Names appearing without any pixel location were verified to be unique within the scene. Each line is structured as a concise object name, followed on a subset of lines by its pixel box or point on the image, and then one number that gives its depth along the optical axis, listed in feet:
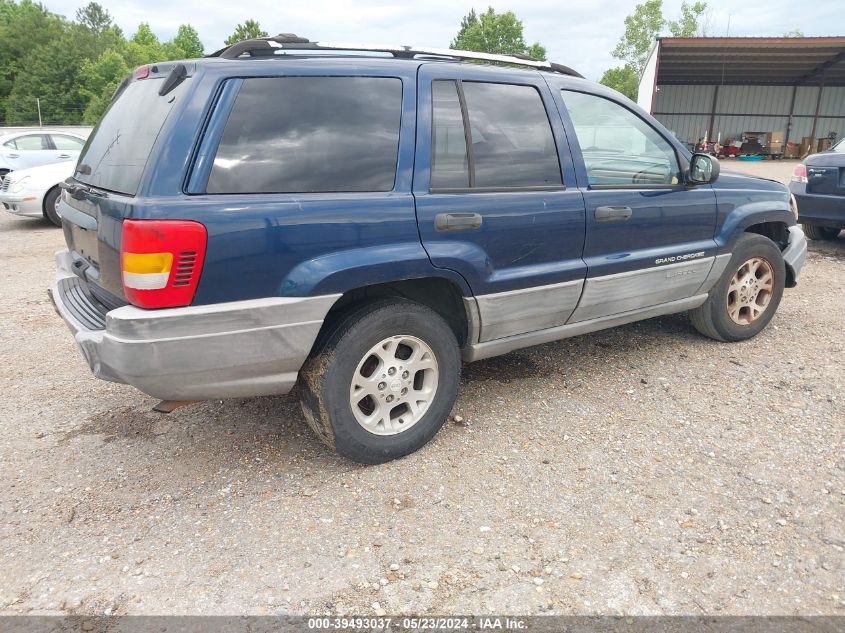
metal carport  89.20
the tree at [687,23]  214.07
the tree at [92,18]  290.56
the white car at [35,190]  32.55
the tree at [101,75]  184.34
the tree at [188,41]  275.59
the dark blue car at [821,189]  24.14
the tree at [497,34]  216.54
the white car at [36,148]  42.29
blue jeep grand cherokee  8.15
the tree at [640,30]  209.97
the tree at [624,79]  210.61
